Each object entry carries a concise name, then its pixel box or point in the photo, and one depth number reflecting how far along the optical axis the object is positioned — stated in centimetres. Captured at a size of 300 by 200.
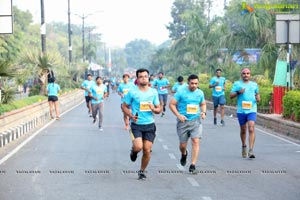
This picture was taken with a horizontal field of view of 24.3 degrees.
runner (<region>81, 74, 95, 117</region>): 2607
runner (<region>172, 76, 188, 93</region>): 2336
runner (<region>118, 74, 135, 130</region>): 2119
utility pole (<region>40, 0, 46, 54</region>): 3422
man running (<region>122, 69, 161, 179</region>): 1107
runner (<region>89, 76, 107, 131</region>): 2225
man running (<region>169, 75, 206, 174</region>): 1206
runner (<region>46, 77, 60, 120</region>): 2756
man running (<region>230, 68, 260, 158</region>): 1430
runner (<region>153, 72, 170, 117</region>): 2903
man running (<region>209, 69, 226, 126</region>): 2381
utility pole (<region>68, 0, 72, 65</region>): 5808
